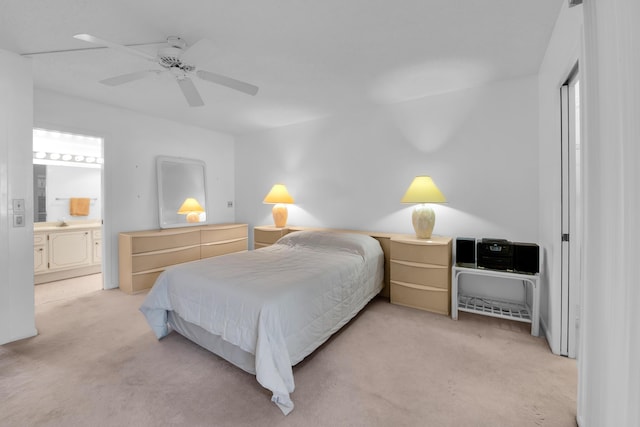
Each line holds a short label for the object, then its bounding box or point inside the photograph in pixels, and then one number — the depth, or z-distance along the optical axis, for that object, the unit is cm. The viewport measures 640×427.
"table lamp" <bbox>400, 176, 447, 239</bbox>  280
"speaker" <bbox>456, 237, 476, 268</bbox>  267
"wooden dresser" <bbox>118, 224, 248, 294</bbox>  338
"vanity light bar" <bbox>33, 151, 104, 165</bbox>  403
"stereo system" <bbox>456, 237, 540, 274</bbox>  239
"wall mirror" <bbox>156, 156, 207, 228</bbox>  408
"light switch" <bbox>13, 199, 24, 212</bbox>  223
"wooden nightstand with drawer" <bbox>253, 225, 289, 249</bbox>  405
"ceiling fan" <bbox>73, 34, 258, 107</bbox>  190
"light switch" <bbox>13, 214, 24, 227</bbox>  224
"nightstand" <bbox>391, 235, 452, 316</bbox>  269
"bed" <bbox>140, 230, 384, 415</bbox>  157
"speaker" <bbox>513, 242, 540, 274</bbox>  236
